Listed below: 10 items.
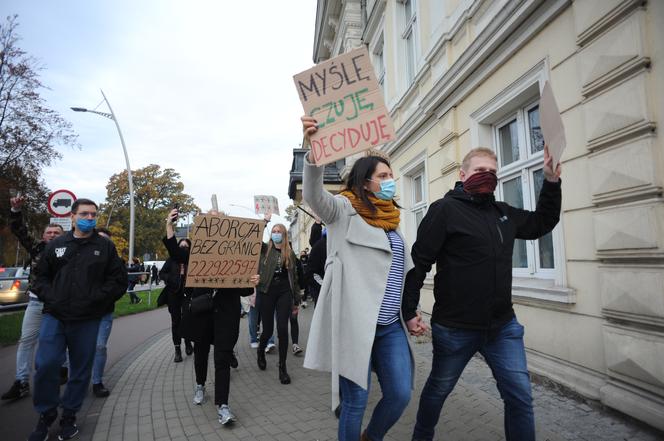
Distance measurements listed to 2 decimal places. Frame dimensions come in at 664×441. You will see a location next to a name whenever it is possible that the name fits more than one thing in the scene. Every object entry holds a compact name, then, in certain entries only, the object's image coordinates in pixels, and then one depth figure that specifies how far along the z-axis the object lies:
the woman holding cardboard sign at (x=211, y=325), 3.58
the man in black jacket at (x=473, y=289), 2.34
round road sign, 6.52
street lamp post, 18.88
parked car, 13.37
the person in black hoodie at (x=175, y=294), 5.39
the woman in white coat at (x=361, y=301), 2.17
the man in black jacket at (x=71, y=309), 3.19
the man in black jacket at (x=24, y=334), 4.17
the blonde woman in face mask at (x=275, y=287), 5.26
